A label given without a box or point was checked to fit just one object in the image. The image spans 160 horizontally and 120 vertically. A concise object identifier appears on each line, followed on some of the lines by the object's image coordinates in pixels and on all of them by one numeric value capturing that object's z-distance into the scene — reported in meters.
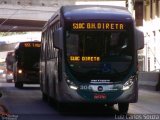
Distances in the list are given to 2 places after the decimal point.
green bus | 17.56
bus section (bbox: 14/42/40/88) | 37.91
